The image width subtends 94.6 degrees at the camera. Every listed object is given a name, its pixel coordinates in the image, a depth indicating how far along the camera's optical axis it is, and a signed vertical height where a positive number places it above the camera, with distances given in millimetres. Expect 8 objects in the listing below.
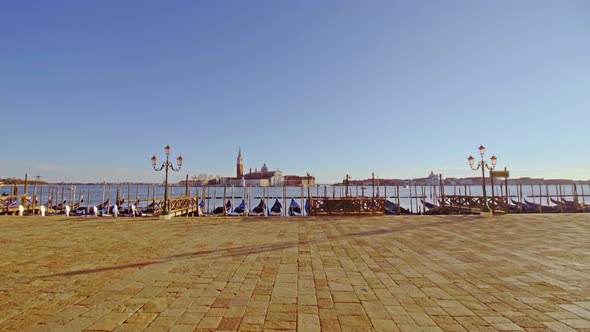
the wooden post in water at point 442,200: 20555 -1262
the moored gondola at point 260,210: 28678 -2699
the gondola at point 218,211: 28444 -2757
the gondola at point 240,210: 30116 -2821
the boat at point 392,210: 25906 -2504
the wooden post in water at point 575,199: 24688 -1483
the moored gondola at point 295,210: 29312 -2756
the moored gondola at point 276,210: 29203 -2713
